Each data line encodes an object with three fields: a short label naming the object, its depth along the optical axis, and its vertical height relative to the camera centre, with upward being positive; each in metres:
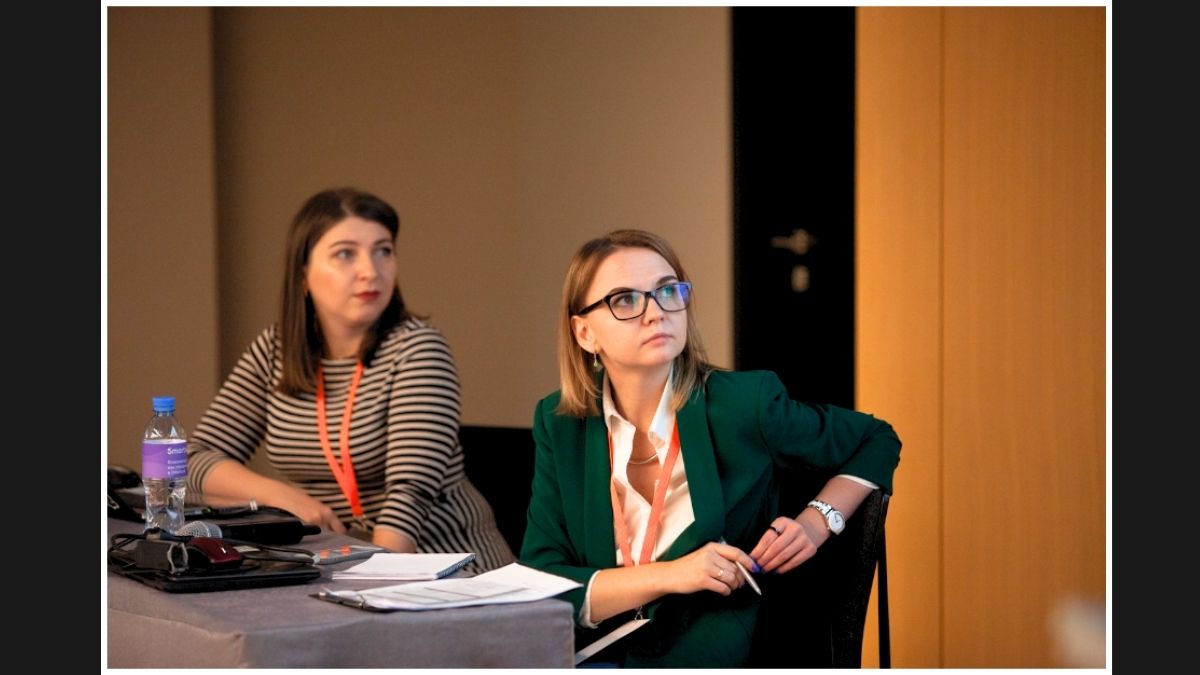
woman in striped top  6.39 -0.10
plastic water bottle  5.01 -0.20
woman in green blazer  4.77 -0.19
